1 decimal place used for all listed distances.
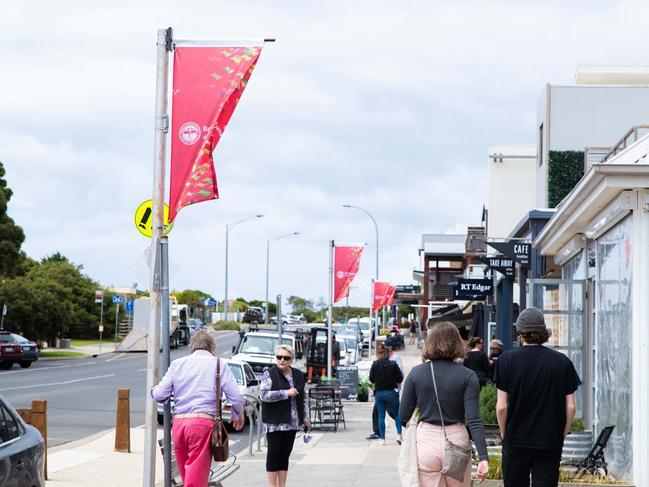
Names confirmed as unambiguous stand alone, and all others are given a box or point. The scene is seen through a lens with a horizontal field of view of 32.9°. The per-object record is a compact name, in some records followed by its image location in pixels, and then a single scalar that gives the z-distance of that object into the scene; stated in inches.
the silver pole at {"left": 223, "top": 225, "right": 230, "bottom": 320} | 2645.2
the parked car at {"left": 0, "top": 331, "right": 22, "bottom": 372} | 1739.7
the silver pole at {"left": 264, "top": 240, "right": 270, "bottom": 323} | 2998.5
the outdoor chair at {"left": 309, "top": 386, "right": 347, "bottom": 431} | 870.4
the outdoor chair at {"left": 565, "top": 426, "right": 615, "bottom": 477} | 464.4
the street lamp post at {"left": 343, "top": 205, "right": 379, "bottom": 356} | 2645.7
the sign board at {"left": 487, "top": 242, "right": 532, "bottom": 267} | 927.0
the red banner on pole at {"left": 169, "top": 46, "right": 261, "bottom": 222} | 425.1
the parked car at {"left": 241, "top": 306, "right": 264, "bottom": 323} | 3513.8
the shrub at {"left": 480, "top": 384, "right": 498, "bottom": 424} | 596.8
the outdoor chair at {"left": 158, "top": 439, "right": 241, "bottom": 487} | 406.0
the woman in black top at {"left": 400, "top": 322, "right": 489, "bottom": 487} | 293.1
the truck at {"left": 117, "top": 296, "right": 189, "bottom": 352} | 2598.4
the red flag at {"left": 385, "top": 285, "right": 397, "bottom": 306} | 2155.6
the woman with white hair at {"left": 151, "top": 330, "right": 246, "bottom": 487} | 365.1
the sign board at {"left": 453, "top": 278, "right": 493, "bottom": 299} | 1349.7
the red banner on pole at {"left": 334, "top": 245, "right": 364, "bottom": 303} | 1272.1
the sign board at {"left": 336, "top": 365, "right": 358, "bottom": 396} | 1222.3
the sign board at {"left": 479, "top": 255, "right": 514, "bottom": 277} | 1035.3
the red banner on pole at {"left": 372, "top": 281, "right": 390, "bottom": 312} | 2076.8
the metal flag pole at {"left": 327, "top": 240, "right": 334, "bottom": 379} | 1175.0
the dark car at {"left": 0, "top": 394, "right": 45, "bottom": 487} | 291.0
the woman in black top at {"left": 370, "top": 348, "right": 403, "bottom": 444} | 715.4
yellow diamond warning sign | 573.3
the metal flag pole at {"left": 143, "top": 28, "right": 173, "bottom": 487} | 415.2
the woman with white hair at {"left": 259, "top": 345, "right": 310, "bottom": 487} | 437.1
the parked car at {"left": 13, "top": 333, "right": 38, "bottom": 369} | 1780.3
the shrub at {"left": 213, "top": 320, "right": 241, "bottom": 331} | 3742.6
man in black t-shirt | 310.0
